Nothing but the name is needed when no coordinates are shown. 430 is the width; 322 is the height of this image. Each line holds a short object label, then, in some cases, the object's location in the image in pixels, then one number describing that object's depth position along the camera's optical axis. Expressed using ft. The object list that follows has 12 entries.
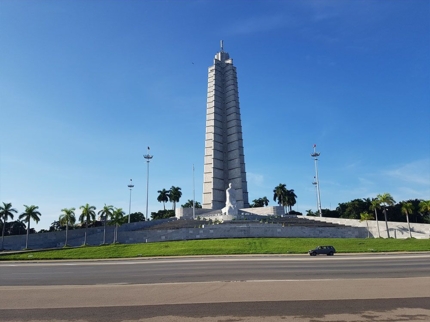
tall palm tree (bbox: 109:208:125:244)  164.14
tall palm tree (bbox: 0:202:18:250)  158.40
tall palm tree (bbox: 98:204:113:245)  165.78
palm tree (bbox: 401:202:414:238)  151.43
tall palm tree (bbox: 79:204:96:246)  165.99
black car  92.45
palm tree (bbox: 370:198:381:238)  159.11
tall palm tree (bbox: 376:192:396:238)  157.28
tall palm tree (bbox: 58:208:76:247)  160.86
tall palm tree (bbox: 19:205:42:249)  156.46
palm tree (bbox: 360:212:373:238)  161.87
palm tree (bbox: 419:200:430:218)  145.17
